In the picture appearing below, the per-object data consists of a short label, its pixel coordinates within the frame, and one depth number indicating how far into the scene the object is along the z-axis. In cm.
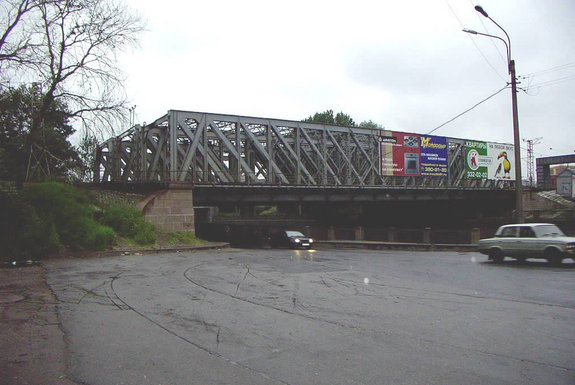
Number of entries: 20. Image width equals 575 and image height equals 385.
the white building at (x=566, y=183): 5928
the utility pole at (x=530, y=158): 8212
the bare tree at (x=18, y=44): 1988
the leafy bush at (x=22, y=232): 1772
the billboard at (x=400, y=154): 4697
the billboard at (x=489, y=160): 5288
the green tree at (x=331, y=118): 9906
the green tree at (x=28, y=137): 2281
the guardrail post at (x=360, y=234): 3997
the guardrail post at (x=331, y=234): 4300
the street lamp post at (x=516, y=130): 2297
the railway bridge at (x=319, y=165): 3797
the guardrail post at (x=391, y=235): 3812
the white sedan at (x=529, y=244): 1614
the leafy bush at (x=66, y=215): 2058
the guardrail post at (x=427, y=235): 3481
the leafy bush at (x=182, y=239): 2796
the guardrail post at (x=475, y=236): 3269
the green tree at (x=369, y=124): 10918
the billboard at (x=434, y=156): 4938
